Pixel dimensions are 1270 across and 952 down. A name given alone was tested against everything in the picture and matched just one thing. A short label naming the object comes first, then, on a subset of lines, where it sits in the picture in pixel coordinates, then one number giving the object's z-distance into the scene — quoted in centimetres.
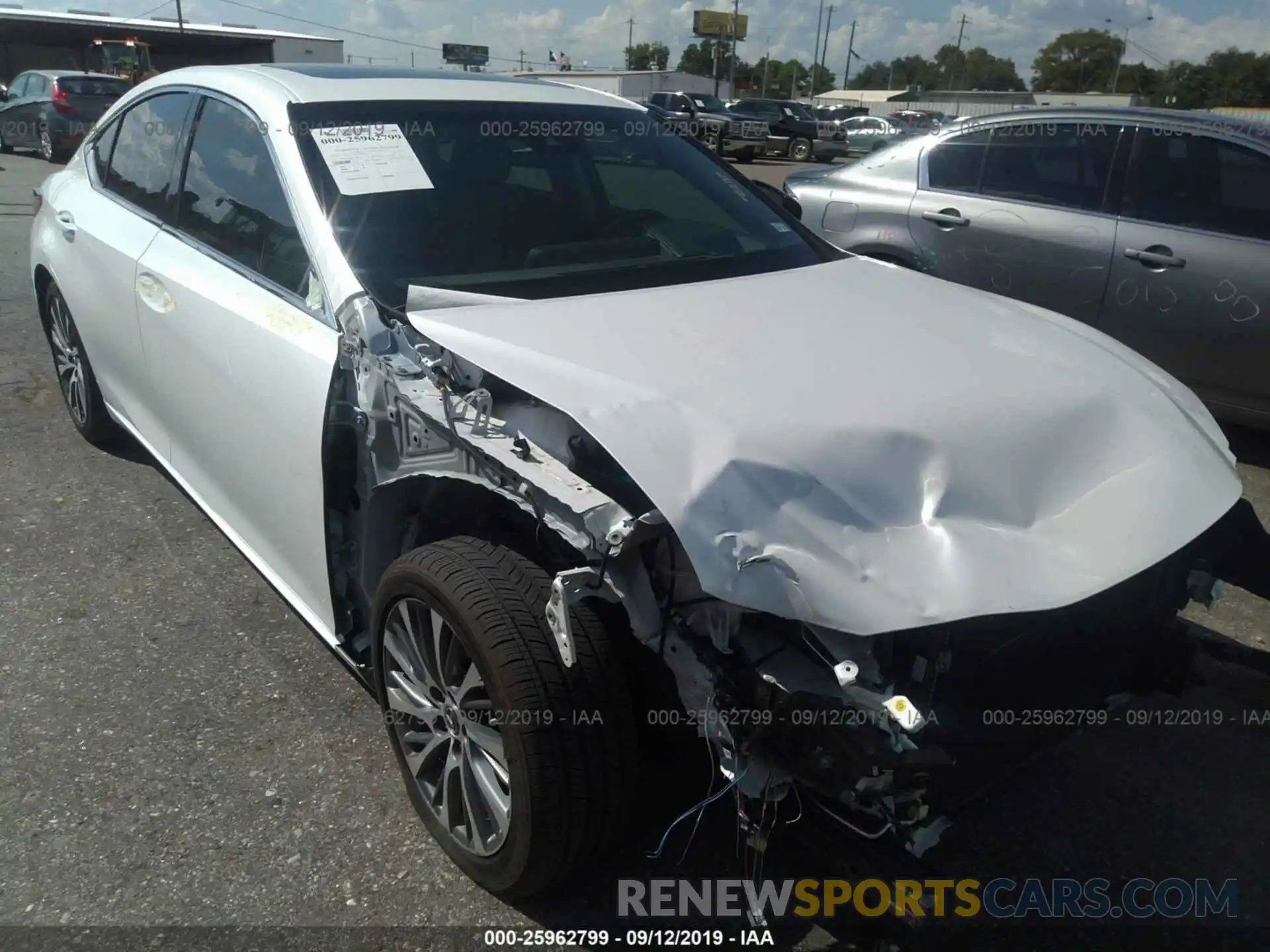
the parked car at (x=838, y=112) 4150
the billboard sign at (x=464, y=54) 6158
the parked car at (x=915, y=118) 3130
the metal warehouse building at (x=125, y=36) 4453
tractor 2897
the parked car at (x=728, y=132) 2427
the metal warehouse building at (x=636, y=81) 4143
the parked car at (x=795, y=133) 2692
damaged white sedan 171
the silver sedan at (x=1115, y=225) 448
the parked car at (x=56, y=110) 1695
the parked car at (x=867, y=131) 2516
